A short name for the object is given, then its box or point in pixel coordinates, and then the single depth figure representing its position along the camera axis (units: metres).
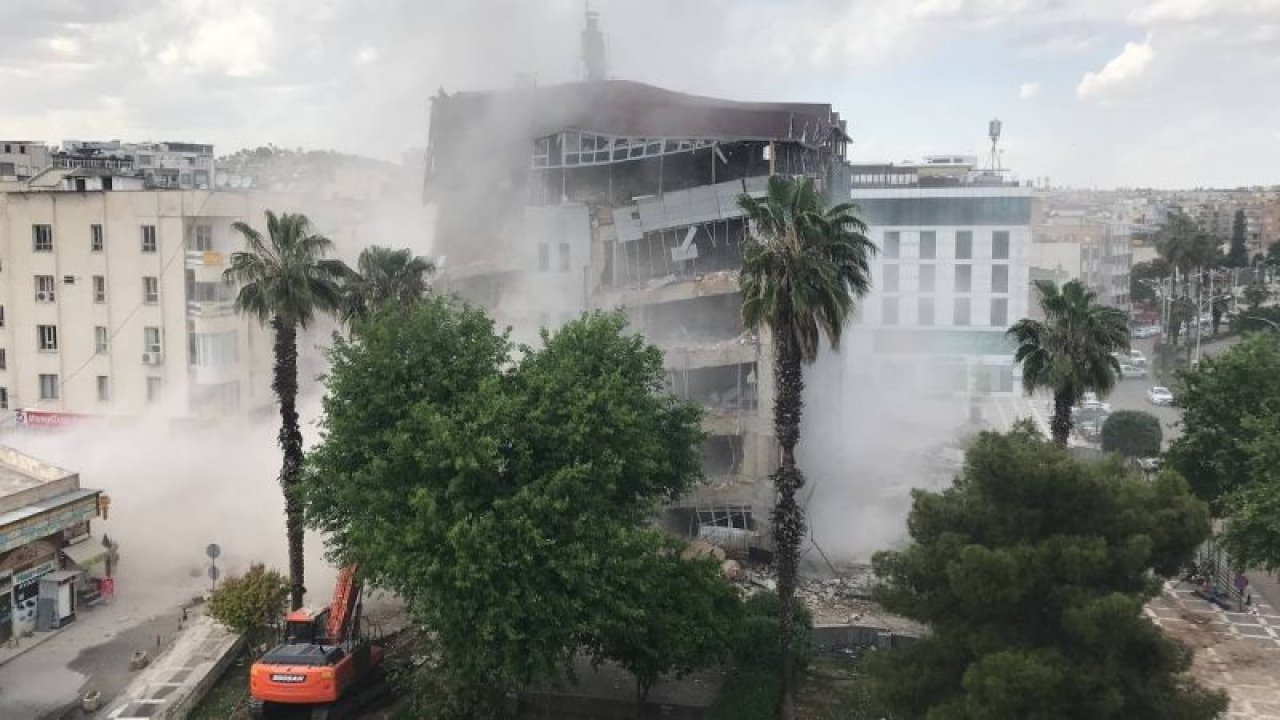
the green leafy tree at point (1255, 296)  97.94
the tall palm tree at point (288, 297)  28.00
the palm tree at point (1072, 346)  28.38
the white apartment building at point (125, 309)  46.97
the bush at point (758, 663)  22.75
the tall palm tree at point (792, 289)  23.33
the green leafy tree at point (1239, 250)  124.62
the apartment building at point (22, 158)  73.75
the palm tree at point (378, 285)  31.56
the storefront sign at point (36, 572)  29.44
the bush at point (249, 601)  26.72
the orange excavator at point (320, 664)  22.97
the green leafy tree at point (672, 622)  22.05
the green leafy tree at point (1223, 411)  31.67
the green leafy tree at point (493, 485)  20.41
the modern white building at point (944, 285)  69.81
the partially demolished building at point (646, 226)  38.31
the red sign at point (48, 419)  48.84
